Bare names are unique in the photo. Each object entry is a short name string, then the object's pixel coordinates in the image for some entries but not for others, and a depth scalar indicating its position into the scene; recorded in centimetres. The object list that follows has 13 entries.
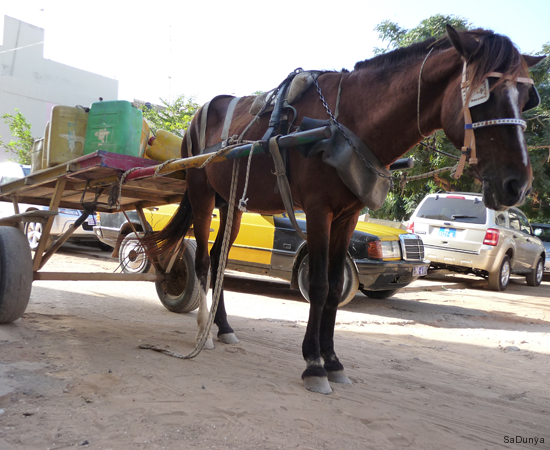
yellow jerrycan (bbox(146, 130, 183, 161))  484
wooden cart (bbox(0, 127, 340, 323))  376
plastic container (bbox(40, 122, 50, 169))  445
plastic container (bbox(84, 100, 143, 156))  423
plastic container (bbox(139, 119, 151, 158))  460
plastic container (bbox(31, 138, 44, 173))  485
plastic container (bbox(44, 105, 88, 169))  429
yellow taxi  687
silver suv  1015
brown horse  255
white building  2671
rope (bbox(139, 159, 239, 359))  343
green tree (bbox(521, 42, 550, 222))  1273
